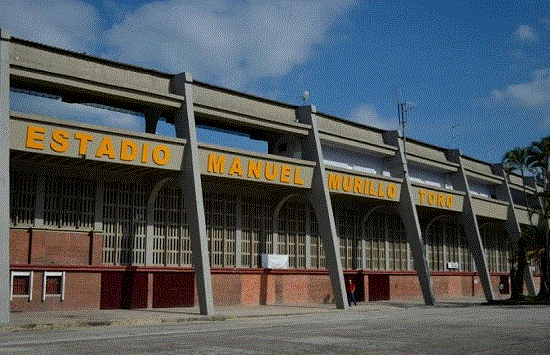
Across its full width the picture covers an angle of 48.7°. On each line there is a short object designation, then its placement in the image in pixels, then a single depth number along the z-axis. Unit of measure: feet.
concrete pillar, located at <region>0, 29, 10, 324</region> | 74.84
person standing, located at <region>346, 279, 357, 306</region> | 119.53
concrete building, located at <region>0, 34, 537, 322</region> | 88.38
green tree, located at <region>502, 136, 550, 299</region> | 143.23
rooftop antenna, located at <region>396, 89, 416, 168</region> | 137.50
